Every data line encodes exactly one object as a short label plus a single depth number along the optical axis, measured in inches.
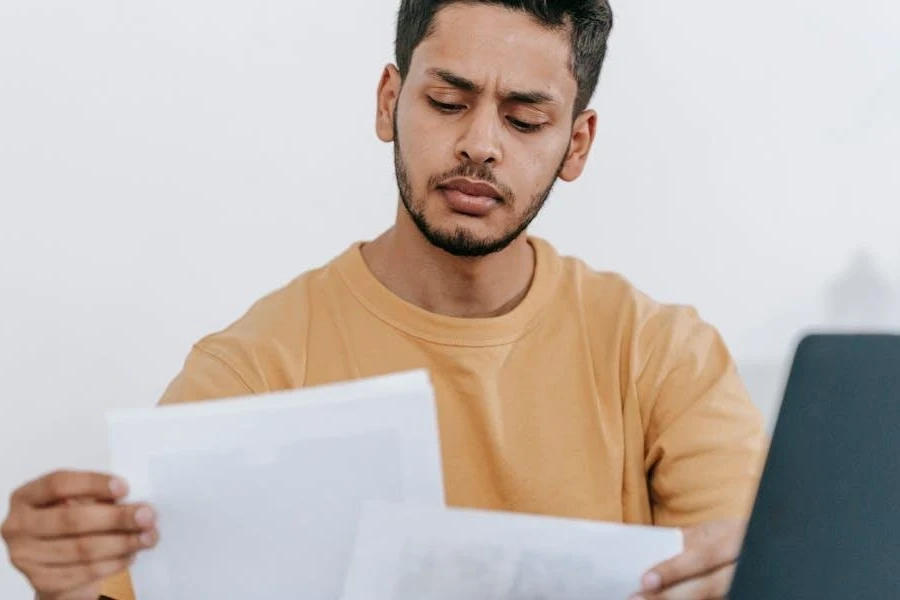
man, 67.8
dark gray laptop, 40.1
